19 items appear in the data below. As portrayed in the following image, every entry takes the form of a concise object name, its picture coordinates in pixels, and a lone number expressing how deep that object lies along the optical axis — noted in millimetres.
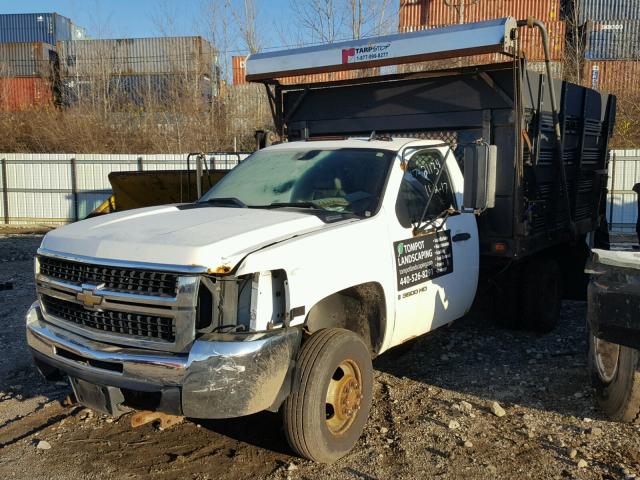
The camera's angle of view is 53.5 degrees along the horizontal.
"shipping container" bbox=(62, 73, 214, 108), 27453
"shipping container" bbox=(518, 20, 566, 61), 21203
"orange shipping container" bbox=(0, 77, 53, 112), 29188
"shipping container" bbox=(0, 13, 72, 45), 37312
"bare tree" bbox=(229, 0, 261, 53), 27656
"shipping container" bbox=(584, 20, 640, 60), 23859
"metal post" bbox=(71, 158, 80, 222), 19859
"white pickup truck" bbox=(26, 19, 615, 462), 3305
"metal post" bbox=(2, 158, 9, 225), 20391
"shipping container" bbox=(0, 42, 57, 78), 31547
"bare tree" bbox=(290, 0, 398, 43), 25297
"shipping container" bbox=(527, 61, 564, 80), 21136
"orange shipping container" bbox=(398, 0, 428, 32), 28981
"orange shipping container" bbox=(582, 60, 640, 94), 22484
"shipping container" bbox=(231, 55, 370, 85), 28052
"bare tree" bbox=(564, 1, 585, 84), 23266
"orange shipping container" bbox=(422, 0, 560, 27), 27578
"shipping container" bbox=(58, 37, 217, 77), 28453
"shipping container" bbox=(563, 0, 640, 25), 27562
